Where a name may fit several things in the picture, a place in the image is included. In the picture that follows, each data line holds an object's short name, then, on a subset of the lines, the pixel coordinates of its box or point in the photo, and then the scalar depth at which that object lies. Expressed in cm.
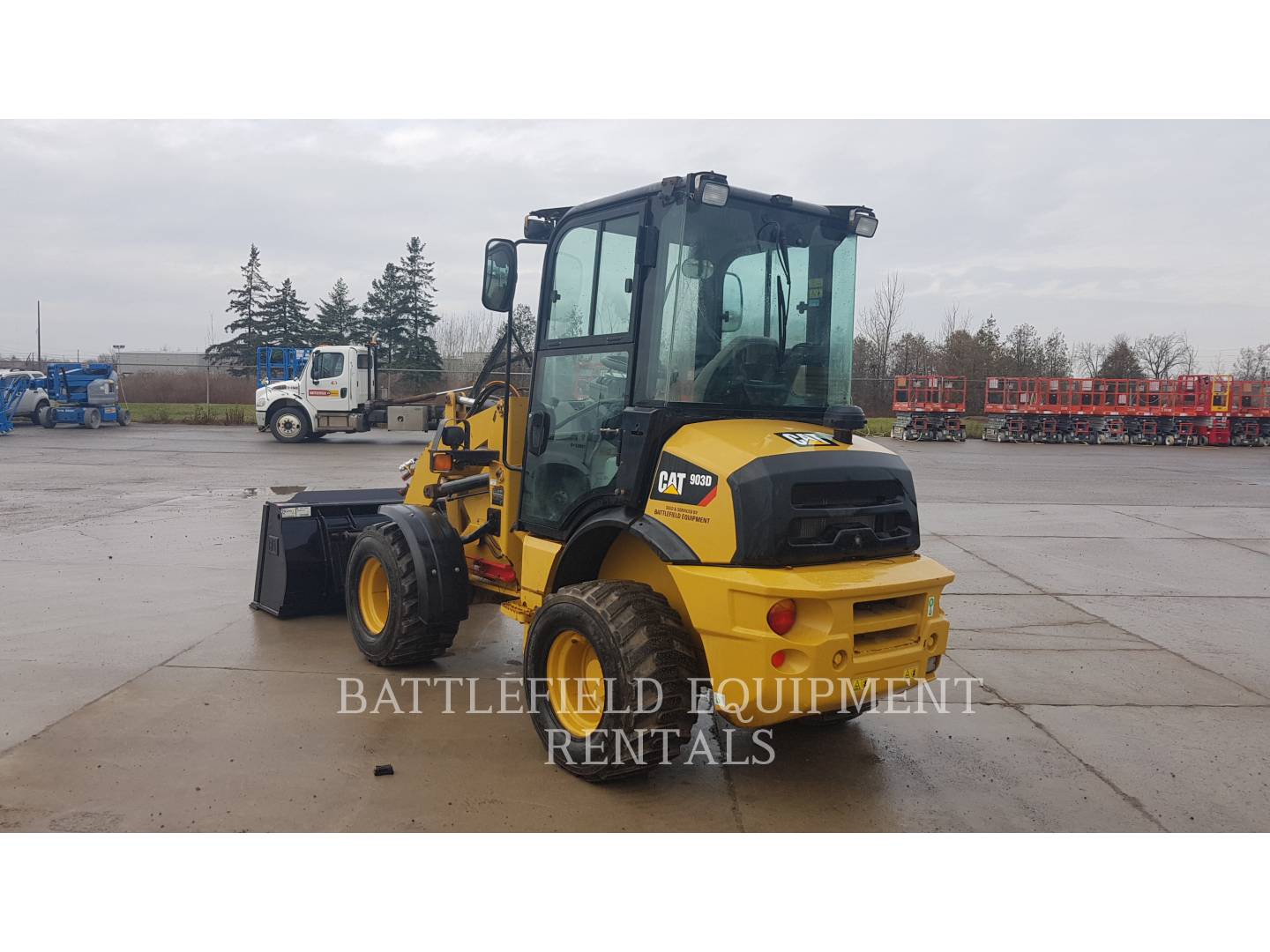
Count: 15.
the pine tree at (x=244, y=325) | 5850
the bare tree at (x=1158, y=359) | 5462
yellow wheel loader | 391
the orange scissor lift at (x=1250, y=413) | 3703
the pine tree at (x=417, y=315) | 4916
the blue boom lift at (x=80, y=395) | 2975
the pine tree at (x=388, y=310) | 5188
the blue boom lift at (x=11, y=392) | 2802
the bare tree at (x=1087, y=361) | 5178
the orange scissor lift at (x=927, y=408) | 3447
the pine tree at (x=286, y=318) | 5803
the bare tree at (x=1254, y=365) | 5716
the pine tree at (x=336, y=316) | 5612
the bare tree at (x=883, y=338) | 4416
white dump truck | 2547
